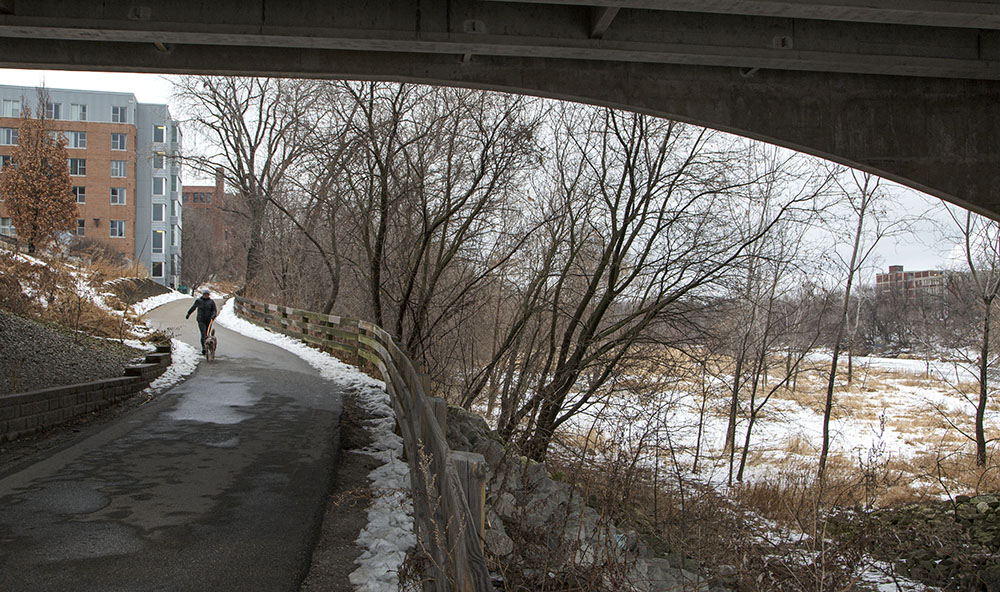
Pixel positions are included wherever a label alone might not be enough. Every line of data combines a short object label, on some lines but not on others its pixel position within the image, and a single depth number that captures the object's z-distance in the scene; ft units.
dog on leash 55.57
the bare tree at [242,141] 98.78
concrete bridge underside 27.37
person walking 56.95
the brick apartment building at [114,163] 185.06
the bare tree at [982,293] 71.51
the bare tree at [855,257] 74.58
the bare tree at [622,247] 48.29
